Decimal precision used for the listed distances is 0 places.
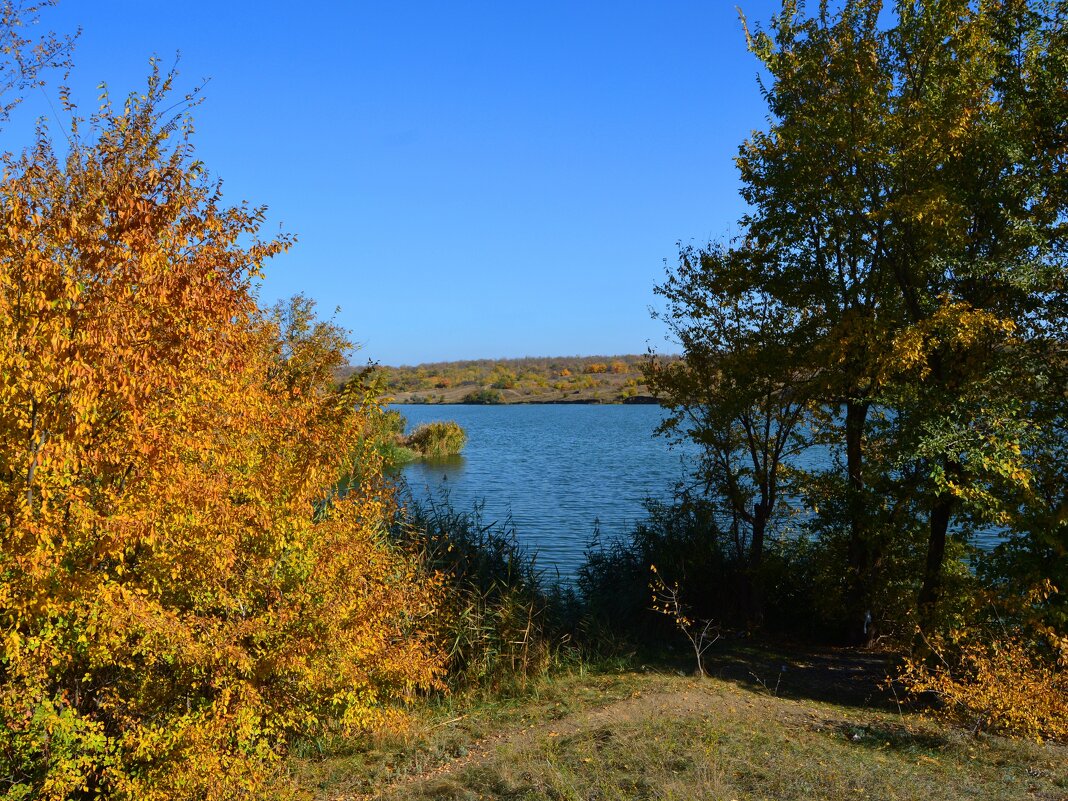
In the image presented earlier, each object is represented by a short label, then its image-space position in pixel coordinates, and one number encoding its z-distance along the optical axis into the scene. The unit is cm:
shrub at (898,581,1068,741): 745
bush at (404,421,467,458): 4066
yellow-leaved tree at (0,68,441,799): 559
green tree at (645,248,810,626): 1280
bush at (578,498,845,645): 1323
